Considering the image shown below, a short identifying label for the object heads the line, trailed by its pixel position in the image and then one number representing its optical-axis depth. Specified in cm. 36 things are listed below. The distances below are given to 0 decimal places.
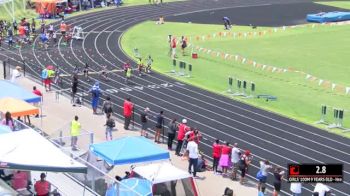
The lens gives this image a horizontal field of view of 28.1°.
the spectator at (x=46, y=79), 3553
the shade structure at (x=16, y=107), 2553
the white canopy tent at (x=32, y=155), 1656
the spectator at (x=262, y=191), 2019
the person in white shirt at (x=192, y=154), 2320
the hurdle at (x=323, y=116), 3038
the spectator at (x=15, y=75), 3531
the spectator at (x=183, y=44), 4772
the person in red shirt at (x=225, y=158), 2345
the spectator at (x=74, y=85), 3353
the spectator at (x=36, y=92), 3043
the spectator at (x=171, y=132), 2620
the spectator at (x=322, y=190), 1991
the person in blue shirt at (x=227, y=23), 5966
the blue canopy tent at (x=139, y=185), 1834
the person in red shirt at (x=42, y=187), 1730
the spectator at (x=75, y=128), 2451
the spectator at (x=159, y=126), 2716
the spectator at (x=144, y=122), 2792
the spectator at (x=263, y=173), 2189
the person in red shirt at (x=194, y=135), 2483
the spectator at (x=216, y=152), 2364
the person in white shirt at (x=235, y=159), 2327
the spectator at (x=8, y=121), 2345
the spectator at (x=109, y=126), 2705
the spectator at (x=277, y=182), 2128
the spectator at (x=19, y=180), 1798
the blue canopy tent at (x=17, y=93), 2797
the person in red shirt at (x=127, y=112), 2883
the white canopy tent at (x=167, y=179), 1922
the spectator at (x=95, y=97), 3145
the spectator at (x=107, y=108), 2878
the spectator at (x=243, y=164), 2274
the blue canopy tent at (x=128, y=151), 2048
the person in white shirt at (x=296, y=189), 2099
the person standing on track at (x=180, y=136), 2550
